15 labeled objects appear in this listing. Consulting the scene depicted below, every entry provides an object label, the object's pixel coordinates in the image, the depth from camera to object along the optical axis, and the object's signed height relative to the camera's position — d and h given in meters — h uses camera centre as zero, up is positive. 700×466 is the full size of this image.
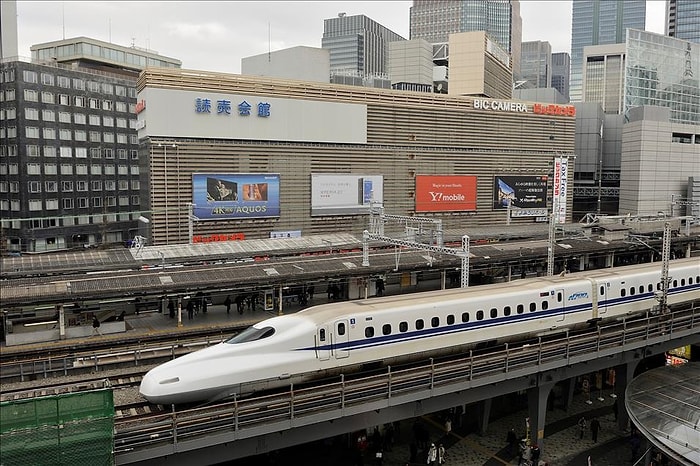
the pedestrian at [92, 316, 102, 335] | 28.72 -7.07
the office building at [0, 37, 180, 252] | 70.44 +2.95
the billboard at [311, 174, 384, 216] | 55.62 -1.28
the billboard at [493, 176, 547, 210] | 67.50 -1.40
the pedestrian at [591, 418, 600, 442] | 27.43 -11.39
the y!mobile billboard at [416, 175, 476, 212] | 62.16 -1.43
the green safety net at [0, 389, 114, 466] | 14.51 -6.23
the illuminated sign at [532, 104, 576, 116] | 70.25 +8.38
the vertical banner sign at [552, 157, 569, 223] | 66.00 -0.95
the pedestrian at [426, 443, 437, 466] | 24.33 -11.17
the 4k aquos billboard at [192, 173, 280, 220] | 49.38 -1.37
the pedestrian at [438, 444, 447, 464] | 24.66 -11.38
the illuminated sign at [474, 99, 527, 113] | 65.50 +8.26
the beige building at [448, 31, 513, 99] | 83.94 +16.30
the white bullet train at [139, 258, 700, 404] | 18.64 -5.70
